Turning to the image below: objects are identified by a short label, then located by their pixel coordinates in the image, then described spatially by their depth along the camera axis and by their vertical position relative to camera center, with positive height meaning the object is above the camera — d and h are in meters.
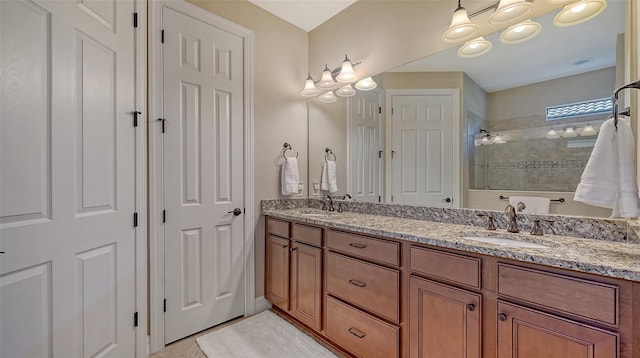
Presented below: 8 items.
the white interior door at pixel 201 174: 1.96 +0.03
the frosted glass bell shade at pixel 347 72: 2.35 +0.93
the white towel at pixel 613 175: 1.02 +0.01
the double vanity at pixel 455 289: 0.93 -0.51
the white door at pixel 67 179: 1.15 -0.01
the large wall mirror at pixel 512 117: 1.37 +0.39
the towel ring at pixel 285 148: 2.66 +0.30
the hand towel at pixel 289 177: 2.58 +0.01
